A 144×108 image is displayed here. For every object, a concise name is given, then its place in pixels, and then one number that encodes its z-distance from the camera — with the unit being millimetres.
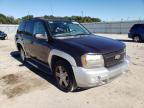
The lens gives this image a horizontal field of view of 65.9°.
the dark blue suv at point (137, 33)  9906
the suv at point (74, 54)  2495
